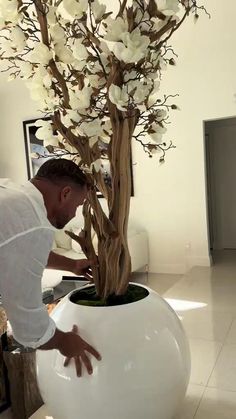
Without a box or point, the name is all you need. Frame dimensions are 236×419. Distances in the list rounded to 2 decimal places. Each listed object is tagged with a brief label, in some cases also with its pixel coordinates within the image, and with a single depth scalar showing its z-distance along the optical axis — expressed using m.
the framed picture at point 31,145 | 6.61
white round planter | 1.15
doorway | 6.38
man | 0.98
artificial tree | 1.07
